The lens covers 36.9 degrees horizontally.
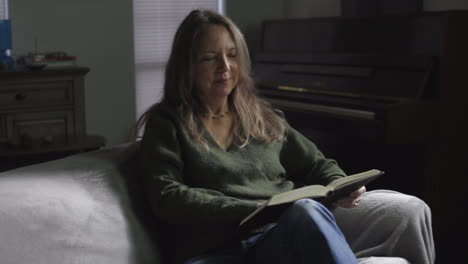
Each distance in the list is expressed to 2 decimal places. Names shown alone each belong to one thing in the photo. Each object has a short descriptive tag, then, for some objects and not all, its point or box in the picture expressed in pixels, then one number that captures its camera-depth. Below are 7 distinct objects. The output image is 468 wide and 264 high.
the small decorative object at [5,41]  3.85
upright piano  3.40
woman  1.68
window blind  4.72
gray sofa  1.60
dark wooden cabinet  3.74
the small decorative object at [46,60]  3.80
